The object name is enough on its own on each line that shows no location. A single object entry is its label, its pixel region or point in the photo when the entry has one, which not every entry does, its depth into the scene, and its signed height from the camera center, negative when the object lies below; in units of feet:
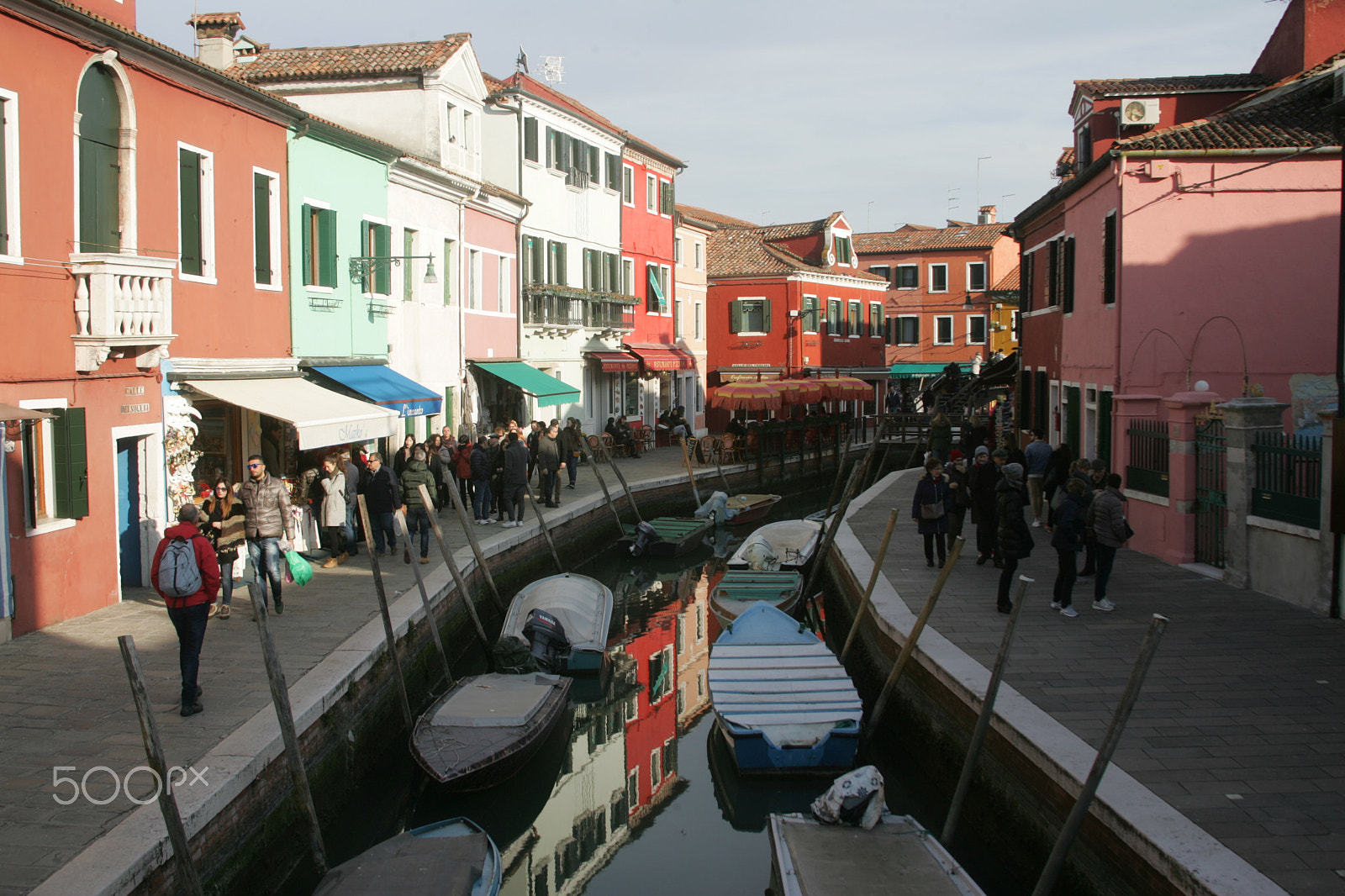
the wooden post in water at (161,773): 19.79 -6.70
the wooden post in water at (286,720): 23.85 -6.93
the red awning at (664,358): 113.39 +2.98
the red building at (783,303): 143.02 +10.66
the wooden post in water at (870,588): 40.55 -7.10
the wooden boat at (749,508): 85.51 -9.23
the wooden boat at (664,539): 72.18 -9.72
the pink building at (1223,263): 53.01 +5.68
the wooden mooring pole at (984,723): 25.62 -7.61
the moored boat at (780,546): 60.29 -8.79
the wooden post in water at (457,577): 42.75 -7.11
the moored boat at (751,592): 50.72 -9.46
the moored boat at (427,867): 23.67 -10.28
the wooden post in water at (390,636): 33.99 -7.47
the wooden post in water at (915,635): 31.96 -7.06
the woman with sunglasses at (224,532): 40.24 -5.28
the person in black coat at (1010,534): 38.93 -5.11
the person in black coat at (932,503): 49.75 -5.19
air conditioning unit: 59.57 +14.29
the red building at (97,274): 35.50 +4.02
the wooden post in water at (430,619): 39.23 -8.01
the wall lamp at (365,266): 61.87 +6.73
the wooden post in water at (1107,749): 20.18 -6.54
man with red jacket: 28.04 -5.48
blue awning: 58.44 -0.04
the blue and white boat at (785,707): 32.81 -9.52
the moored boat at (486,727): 31.45 -9.98
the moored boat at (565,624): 43.09 -9.30
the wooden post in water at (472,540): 45.37 -6.10
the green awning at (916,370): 181.98 +2.45
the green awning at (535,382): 82.28 +0.39
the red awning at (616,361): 104.68 +2.38
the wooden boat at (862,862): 22.97 -10.00
